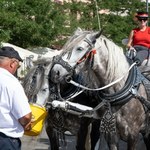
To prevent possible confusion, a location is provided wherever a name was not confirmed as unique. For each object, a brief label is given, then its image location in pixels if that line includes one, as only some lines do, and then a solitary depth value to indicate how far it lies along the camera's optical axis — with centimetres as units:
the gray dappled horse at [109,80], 565
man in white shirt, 435
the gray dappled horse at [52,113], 617
